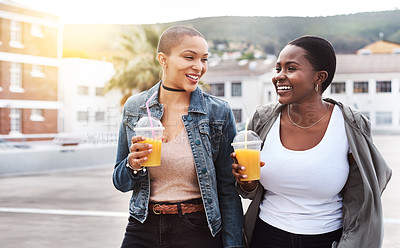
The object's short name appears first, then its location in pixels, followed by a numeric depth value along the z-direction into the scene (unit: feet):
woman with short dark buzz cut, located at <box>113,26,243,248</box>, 6.45
